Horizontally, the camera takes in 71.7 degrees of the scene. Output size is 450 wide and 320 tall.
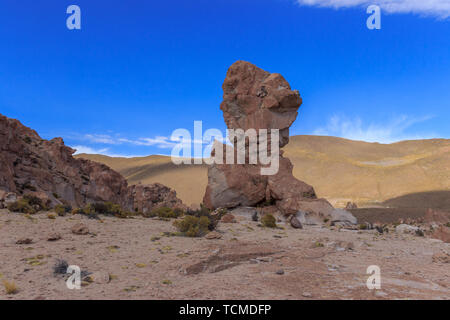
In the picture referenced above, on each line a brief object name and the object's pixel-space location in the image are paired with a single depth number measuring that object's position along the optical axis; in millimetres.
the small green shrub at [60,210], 11609
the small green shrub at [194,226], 10164
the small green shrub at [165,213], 15250
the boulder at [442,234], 13273
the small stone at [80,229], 9172
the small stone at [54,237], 8289
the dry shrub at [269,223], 13570
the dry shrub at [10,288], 4883
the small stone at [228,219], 14046
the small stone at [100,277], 5593
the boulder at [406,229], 15867
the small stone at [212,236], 9859
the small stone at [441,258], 8586
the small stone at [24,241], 7805
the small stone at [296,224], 14195
